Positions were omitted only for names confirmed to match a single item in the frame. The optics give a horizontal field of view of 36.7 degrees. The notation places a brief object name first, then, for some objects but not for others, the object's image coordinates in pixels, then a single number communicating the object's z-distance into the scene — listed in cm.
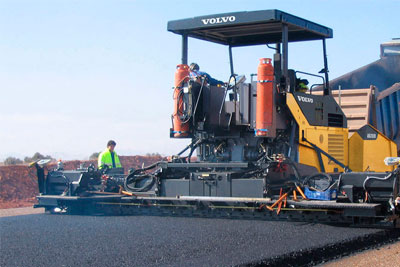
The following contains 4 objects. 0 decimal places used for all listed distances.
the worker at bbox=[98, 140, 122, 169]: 1179
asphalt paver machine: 803
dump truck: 1119
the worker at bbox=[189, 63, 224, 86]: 947
